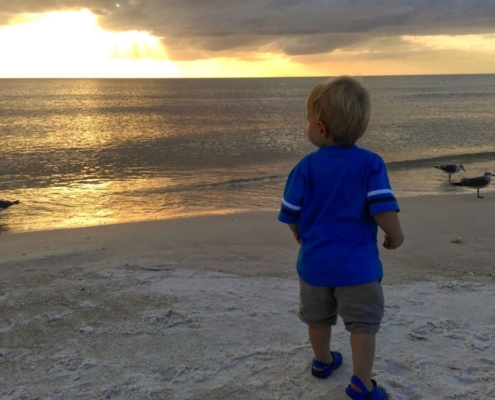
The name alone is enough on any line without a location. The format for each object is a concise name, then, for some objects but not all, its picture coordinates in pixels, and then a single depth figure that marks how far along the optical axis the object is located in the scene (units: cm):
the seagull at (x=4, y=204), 1055
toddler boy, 253
